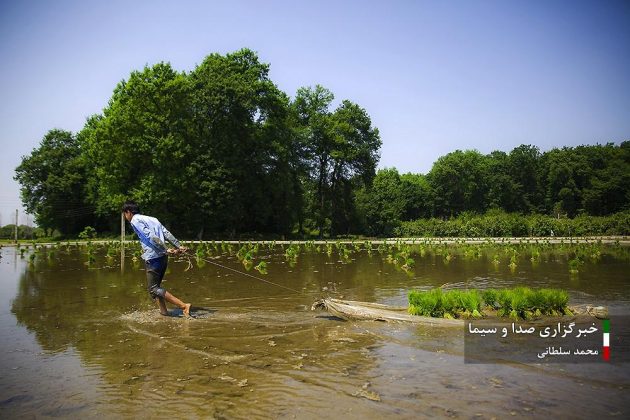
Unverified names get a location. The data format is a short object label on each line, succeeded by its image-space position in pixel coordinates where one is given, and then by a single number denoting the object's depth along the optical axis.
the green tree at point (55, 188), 54.78
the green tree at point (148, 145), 44.47
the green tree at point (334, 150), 61.06
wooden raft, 10.02
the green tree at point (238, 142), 47.59
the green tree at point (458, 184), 90.88
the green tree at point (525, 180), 92.25
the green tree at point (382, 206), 70.88
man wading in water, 10.23
